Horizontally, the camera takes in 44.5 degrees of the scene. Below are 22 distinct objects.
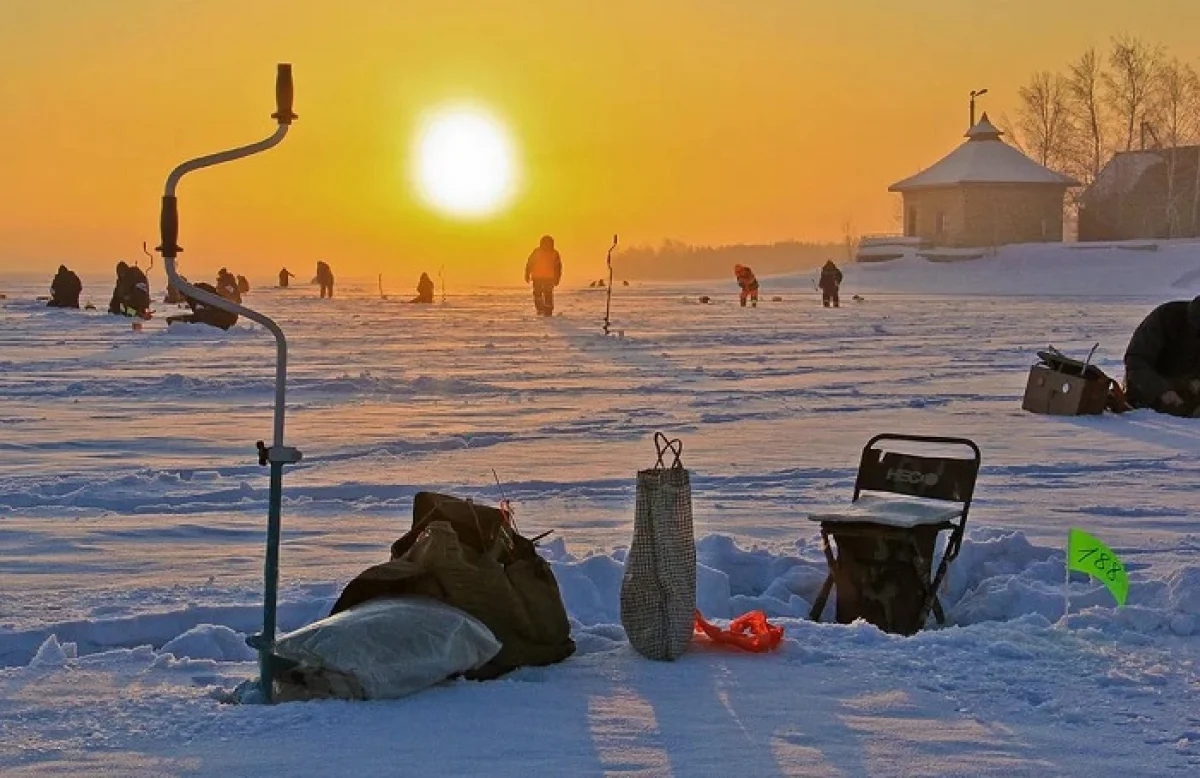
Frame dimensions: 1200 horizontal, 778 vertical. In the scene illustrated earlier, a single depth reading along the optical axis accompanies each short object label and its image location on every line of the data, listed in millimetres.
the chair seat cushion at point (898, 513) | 5875
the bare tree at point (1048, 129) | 84188
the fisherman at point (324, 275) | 50450
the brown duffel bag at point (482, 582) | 4867
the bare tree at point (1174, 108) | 78562
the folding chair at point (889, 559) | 5930
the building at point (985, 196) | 67250
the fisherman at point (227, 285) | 31672
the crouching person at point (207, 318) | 26281
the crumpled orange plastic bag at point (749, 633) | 5055
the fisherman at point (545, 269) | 30875
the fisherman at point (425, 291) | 44531
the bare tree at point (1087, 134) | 82000
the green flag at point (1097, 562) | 5703
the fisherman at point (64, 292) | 35875
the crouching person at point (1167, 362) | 12609
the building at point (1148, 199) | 71125
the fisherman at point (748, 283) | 41019
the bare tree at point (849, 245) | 139950
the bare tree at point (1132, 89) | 79188
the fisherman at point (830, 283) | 39688
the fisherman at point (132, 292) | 30641
